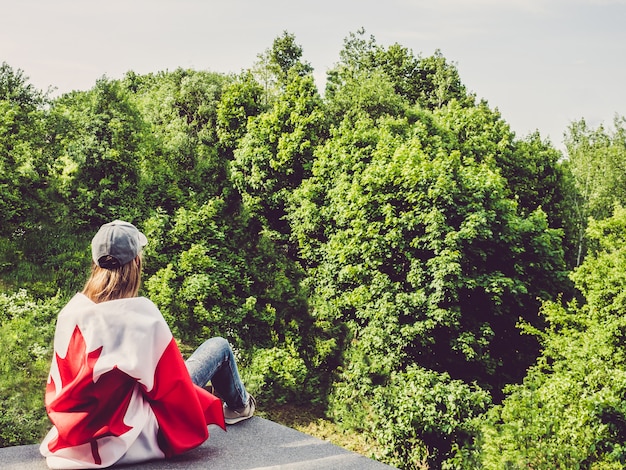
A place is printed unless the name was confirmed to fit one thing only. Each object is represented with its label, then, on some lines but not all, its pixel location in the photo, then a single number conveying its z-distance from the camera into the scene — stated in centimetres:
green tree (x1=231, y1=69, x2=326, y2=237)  2041
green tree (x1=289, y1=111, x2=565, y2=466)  1530
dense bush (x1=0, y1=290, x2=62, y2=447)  888
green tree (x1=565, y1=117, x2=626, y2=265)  2841
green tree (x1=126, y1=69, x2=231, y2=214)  1953
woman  276
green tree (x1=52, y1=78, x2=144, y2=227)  1778
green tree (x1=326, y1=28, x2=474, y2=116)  3350
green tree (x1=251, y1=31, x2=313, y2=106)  2852
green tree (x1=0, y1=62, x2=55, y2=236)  1656
